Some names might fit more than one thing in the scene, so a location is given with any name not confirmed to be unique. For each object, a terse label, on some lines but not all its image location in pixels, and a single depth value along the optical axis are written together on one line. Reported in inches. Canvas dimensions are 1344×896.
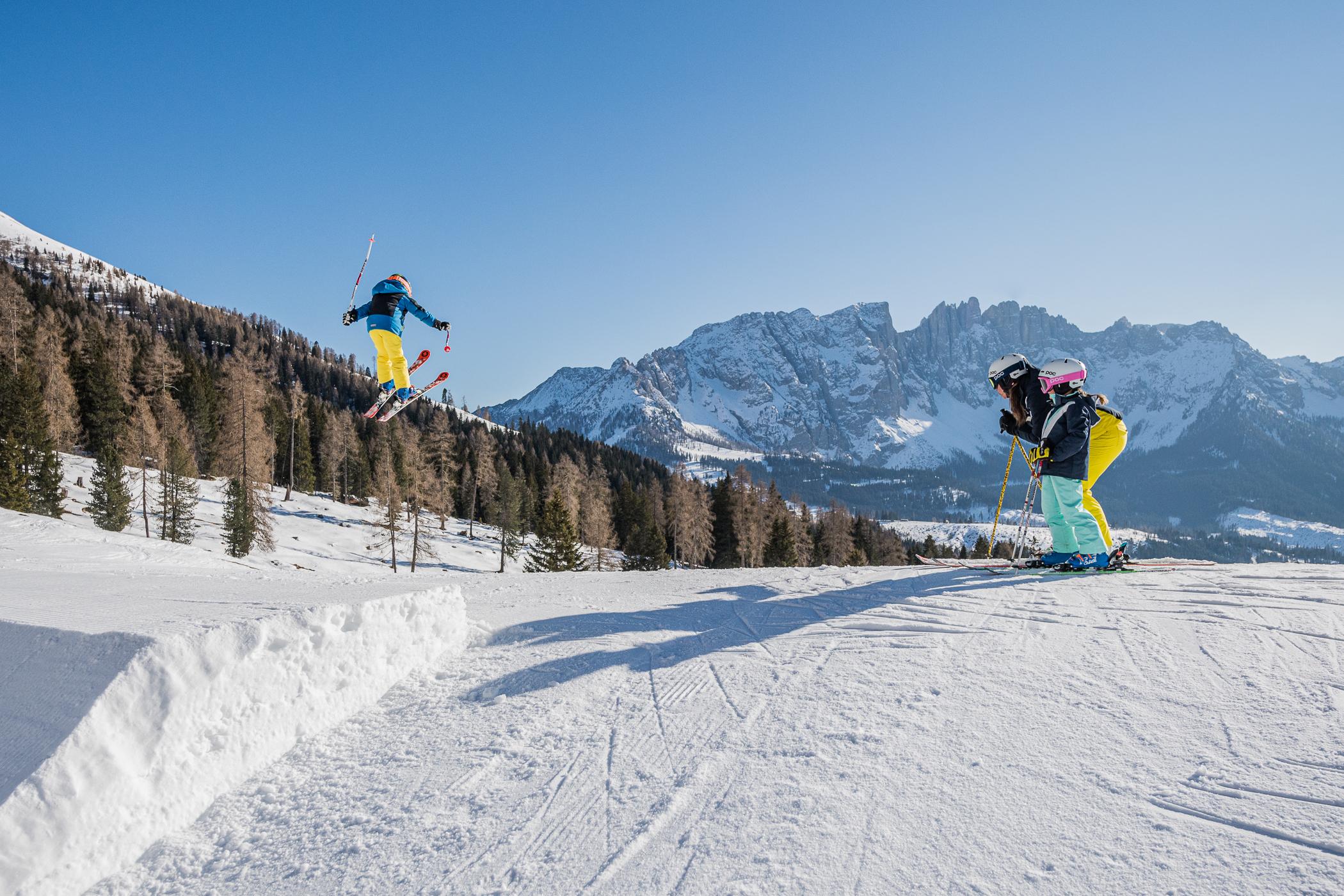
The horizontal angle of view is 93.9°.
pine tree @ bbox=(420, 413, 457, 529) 1888.5
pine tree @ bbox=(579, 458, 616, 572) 2272.4
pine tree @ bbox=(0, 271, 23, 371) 1729.8
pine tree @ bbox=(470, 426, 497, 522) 2282.2
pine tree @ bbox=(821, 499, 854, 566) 2397.9
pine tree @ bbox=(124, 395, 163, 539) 1408.7
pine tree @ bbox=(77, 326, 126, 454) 1835.6
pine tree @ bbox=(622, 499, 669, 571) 1710.1
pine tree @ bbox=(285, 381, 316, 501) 2438.5
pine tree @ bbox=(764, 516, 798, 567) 1950.1
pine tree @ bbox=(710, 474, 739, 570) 2221.3
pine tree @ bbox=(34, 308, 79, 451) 1605.6
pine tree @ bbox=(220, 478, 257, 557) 1220.5
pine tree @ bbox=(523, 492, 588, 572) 1370.6
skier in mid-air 447.2
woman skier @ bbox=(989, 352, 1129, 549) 345.1
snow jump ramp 120.1
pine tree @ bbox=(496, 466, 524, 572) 1802.4
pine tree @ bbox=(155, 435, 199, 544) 1257.4
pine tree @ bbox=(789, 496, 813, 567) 2198.6
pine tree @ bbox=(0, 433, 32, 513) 1048.2
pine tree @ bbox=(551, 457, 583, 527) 2319.6
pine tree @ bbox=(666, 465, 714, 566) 2106.3
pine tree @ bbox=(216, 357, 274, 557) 1325.0
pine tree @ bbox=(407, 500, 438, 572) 1466.5
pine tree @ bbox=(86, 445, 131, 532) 1189.1
